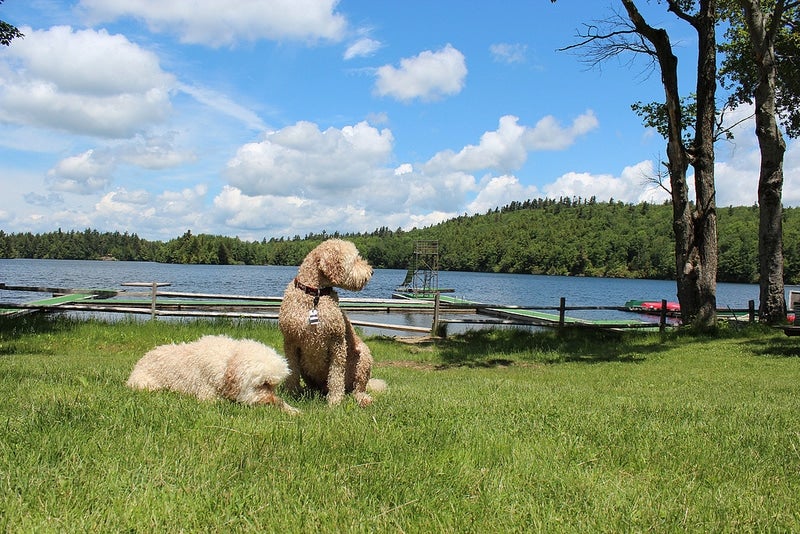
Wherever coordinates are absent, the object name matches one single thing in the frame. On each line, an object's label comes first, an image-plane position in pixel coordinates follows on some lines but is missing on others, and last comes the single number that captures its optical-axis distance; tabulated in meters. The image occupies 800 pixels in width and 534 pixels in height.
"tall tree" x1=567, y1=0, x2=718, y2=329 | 15.32
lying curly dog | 4.46
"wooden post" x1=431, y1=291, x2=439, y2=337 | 18.06
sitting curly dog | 4.95
